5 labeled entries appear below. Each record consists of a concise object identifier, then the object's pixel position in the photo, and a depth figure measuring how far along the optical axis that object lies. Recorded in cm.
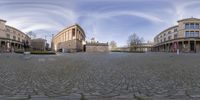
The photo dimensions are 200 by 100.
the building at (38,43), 5337
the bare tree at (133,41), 5355
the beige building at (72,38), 4627
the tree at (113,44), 7937
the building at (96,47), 4584
